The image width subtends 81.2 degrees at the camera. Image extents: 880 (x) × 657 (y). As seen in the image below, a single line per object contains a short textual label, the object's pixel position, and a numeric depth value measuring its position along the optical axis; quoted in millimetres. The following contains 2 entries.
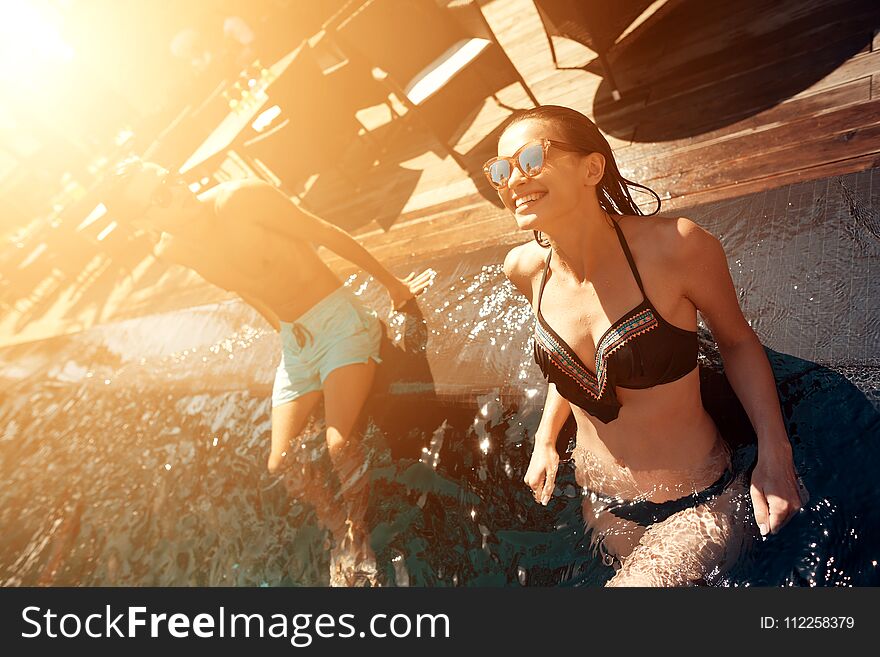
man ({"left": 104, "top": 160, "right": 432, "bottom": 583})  3283
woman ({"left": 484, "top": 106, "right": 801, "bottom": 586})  1694
